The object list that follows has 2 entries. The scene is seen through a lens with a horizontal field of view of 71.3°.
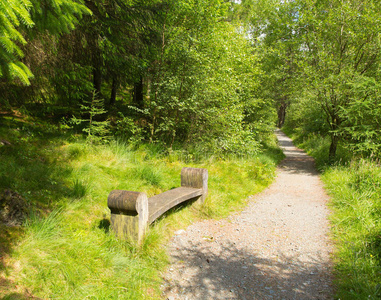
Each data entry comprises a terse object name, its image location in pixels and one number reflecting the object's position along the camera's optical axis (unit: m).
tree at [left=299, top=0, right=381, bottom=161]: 9.64
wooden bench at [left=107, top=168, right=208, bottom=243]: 3.38
